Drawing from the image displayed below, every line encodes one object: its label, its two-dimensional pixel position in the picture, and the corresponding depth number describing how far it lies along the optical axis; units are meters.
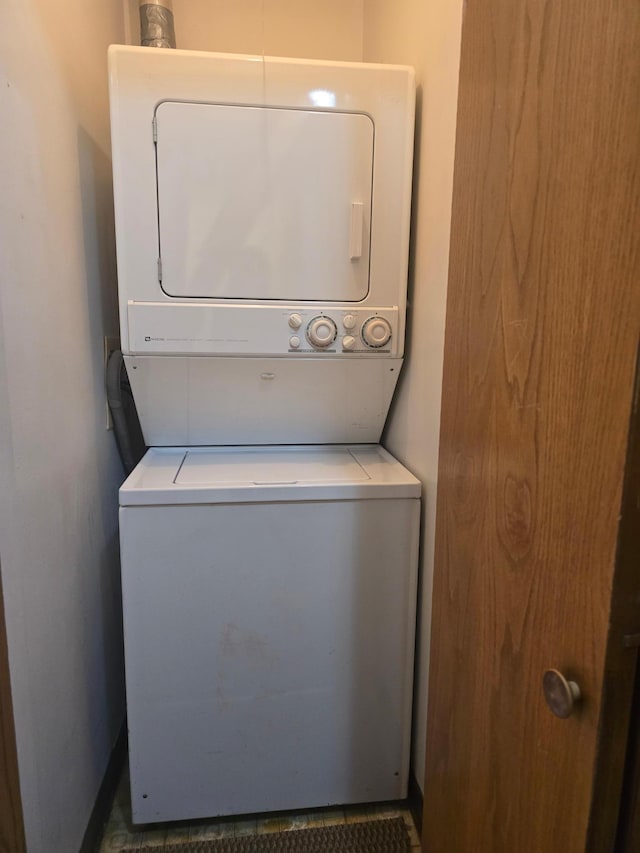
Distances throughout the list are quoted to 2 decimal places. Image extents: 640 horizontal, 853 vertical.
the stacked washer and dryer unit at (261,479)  1.37
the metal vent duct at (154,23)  1.69
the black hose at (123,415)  1.66
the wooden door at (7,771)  0.90
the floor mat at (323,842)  1.45
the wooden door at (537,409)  0.54
